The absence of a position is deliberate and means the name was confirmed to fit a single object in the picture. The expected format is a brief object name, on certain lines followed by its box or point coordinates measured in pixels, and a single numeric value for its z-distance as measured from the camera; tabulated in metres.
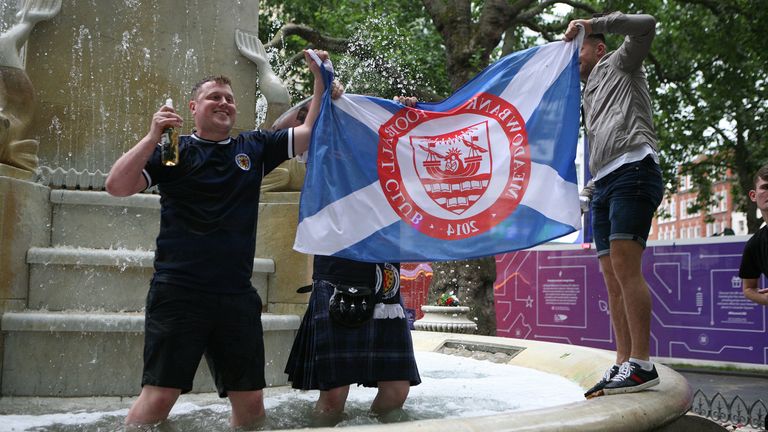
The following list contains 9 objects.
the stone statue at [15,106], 4.54
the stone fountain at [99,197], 4.24
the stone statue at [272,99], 5.44
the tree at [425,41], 13.99
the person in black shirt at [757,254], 4.68
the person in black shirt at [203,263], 3.07
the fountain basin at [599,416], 2.57
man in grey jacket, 3.65
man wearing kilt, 3.96
